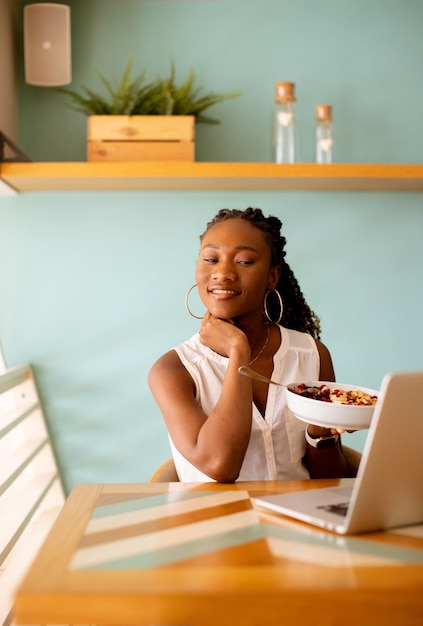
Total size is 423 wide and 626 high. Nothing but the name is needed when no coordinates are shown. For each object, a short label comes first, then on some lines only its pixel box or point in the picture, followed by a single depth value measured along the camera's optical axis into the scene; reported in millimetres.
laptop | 894
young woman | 1414
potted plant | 2535
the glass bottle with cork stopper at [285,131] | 2674
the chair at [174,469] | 1617
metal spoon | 1422
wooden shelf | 2459
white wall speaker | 2641
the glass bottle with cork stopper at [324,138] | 2703
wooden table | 774
